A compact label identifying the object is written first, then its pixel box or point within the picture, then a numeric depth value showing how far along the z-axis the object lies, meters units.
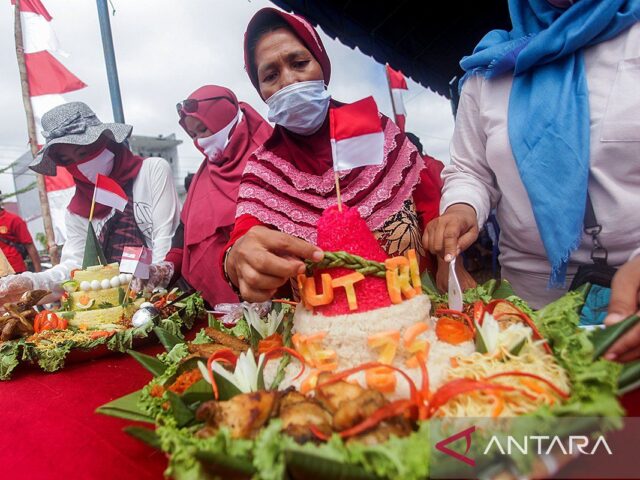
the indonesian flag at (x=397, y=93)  7.91
